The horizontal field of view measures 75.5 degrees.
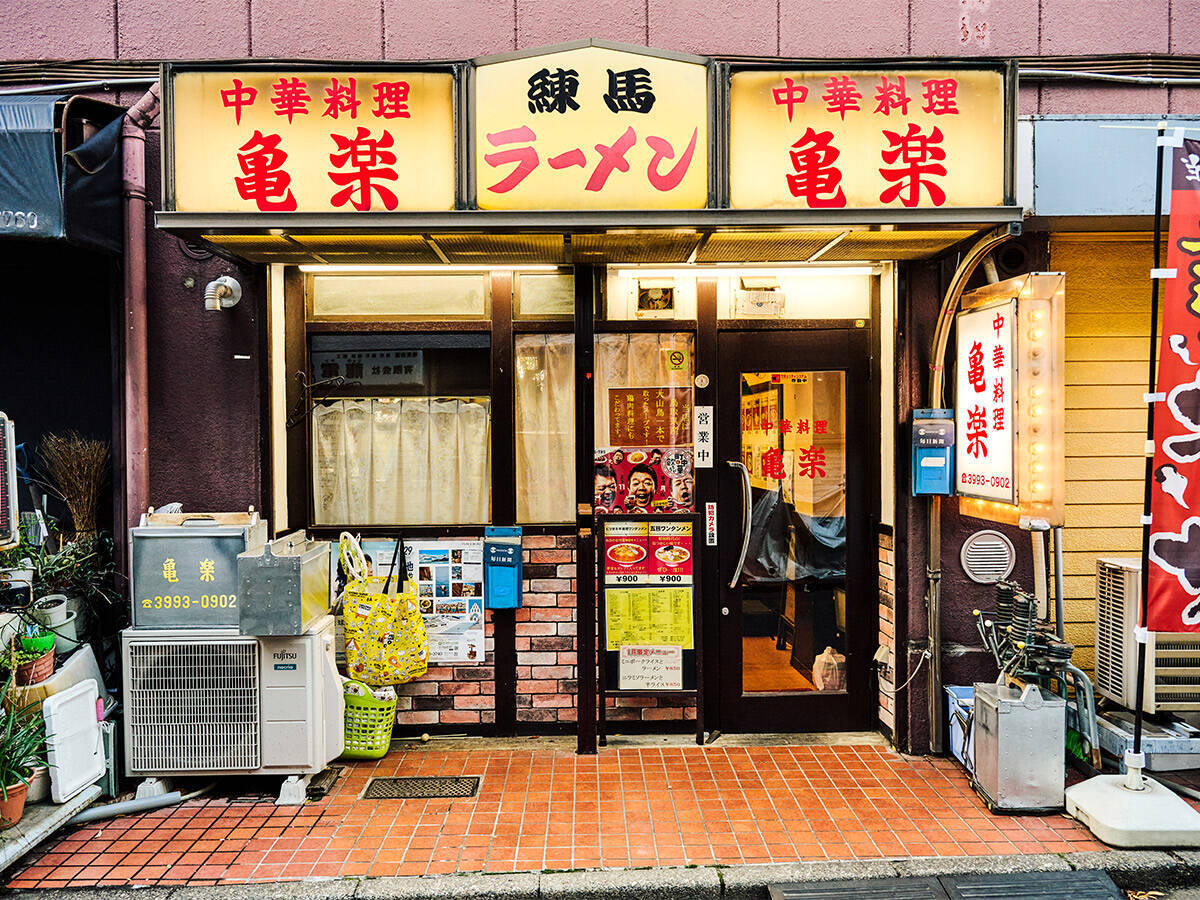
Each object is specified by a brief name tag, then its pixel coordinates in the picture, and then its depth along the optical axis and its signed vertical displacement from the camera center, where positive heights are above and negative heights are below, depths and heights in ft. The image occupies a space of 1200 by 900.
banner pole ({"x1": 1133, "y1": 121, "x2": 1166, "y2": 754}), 16.08 -0.18
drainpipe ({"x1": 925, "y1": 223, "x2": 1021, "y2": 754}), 19.74 -3.57
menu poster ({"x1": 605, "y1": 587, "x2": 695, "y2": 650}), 21.83 -5.35
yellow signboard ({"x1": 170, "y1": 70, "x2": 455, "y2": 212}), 16.25 +6.17
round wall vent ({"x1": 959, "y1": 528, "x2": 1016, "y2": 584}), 20.47 -3.41
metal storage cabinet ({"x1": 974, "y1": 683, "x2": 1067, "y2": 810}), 17.07 -7.22
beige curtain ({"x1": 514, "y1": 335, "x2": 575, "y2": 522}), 21.97 +0.14
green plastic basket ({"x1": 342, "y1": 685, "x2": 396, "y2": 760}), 19.98 -7.56
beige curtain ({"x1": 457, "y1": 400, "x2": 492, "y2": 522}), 21.91 -0.83
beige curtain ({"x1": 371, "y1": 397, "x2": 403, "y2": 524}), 21.86 -0.76
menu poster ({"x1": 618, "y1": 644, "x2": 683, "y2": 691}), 21.74 -6.75
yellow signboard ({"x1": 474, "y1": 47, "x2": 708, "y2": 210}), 16.25 +6.21
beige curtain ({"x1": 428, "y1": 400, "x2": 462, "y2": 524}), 21.89 -0.85
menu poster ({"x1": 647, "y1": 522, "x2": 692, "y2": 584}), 21.85 -3.49
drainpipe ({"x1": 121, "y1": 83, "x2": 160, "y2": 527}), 19.48 +3.25
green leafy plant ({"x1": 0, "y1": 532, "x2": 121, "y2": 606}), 18.28 -3.25
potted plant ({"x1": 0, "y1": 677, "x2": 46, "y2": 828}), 15.37 -6.41
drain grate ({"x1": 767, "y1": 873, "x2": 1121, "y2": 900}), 14.46 -8.70
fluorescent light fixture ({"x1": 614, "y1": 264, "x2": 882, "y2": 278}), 21.11 +4.36
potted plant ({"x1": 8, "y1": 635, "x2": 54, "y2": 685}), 16.40 -4.94
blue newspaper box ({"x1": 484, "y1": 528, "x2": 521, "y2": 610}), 21.08 -3.83
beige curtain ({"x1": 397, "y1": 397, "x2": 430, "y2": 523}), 21.88 -0.82
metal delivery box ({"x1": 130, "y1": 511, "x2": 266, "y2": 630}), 17.87 -3.30
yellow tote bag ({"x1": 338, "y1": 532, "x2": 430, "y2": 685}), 19.84 -5.07
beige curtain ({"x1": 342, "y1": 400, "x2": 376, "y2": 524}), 21.85 -0.81
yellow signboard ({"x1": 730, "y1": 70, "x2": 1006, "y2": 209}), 16.35 +6.14
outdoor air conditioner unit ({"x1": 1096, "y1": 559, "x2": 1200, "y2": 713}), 19.45 -5.92
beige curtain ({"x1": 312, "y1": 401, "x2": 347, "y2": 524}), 21.84 -1.02
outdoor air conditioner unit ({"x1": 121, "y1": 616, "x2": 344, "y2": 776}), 17.87 -6.26
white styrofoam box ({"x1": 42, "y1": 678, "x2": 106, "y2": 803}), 16.37 -6.66
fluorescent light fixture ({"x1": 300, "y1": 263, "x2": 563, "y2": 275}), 20.80 +4.45
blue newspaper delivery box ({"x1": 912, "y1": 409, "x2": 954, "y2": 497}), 19.57 -0.58
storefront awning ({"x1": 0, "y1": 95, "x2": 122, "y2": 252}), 16.81 +6.00
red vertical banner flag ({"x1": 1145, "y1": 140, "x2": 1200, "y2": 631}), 15.87 -0.01
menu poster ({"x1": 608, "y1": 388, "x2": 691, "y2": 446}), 21.95 +0.48
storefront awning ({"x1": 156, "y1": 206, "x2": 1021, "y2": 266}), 16.20 +4.35
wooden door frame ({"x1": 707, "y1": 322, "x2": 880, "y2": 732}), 21.77 -3.10
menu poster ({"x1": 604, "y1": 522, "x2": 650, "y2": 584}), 21.88 -3.37
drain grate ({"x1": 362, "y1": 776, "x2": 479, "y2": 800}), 18.25 -8.55
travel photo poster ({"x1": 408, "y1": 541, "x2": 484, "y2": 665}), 21.79 -4.51
